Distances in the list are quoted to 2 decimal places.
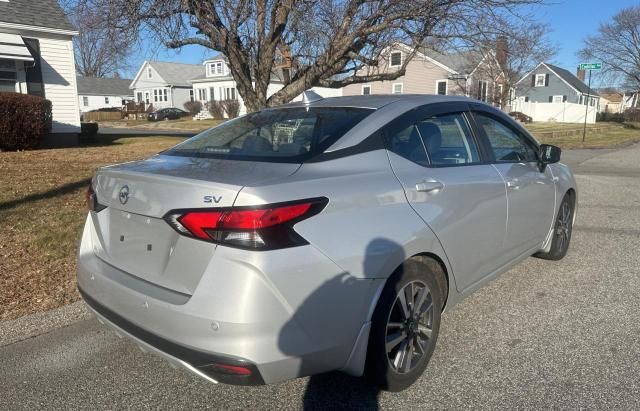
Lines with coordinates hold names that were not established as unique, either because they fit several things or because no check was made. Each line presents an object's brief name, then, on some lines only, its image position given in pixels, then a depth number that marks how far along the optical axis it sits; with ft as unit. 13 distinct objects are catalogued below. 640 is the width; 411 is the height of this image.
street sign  56.68
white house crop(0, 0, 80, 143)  48.73
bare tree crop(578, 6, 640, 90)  162.40
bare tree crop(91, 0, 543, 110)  25.90
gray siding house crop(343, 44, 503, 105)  121.90
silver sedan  6.97
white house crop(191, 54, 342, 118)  160.56
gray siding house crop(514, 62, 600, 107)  189.26
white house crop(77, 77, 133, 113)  197.98
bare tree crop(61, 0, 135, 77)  27.48
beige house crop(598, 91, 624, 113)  297.33
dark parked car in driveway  154.40
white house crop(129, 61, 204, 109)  186.29
